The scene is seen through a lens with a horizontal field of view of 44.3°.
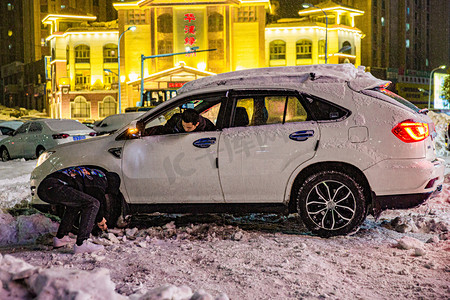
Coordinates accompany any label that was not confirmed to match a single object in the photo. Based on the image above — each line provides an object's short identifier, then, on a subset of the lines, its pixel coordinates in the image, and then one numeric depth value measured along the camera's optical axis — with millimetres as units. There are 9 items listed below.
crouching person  5434
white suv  5949
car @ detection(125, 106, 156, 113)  28119
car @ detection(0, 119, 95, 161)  17172
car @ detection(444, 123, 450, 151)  19080
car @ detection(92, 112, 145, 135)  22677
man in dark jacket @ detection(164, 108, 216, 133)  6344
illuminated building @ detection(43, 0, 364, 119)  67438
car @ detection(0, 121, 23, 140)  22995
